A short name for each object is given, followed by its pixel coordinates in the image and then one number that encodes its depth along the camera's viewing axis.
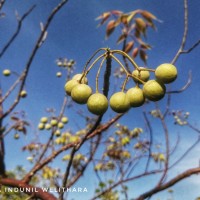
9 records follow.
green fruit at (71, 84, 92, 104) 0.18
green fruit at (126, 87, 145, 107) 0.18
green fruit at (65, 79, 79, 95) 0.19
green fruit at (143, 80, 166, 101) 0.18
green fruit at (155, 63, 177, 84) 0.18
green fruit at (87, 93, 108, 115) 0.18
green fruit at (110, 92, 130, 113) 0.18
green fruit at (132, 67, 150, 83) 0.19
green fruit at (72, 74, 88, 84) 0.19
